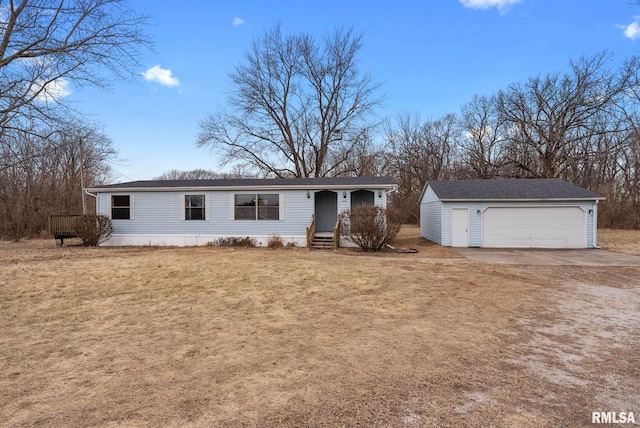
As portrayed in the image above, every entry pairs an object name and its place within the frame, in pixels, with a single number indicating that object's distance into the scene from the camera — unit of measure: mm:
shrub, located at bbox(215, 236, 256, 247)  14281
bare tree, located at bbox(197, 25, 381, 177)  27578
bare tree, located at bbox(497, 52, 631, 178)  25391
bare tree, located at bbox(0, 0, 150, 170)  8906
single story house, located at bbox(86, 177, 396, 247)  14266
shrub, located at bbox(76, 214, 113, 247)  14266
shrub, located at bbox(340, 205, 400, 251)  12555
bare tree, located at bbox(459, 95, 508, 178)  29266
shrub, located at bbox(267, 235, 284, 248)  13828
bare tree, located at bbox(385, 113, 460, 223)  31594
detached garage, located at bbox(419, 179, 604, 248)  14203
